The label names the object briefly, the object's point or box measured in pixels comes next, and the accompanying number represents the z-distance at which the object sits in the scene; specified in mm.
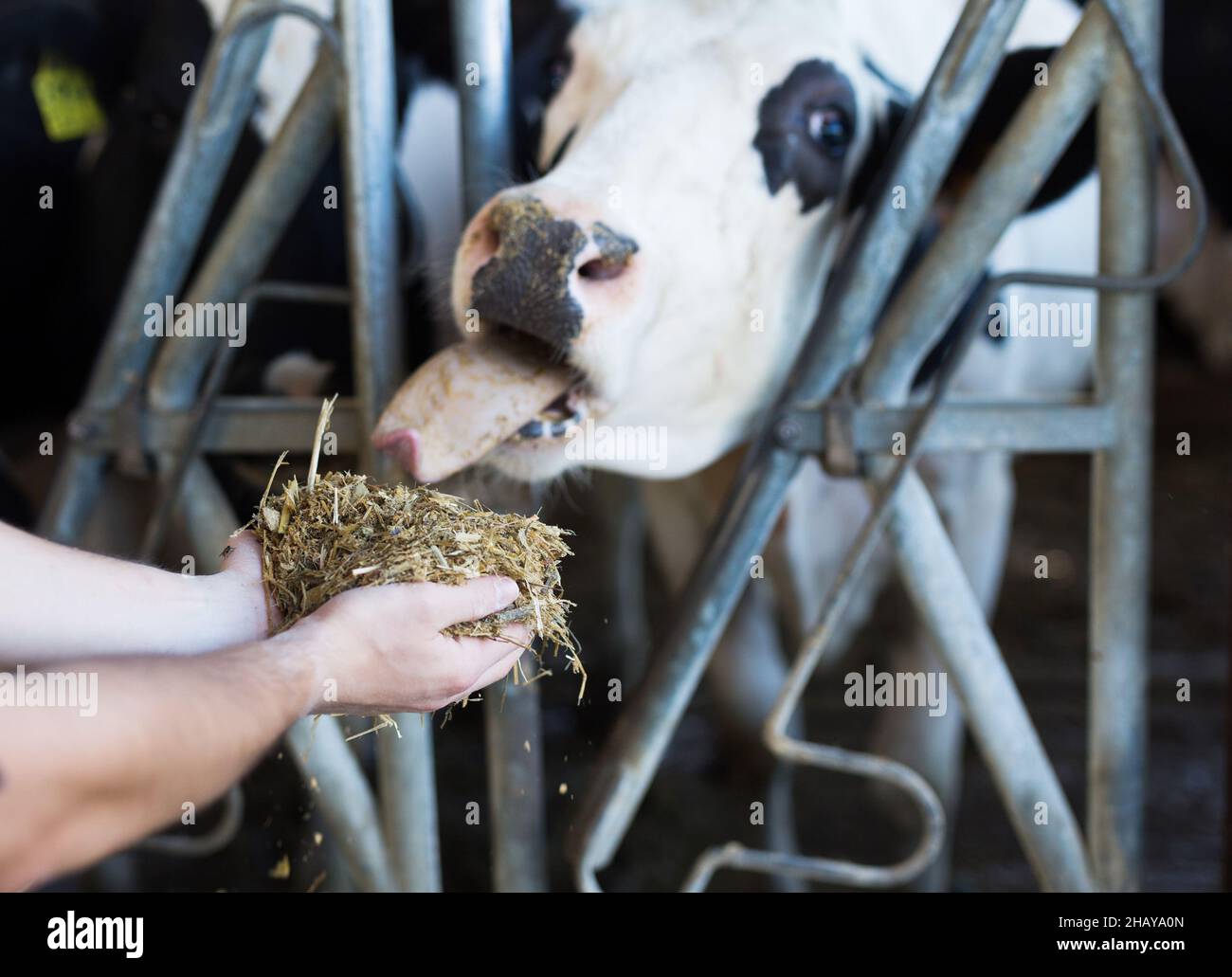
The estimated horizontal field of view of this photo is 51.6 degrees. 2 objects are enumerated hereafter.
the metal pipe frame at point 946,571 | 1581
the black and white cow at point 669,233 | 1446
